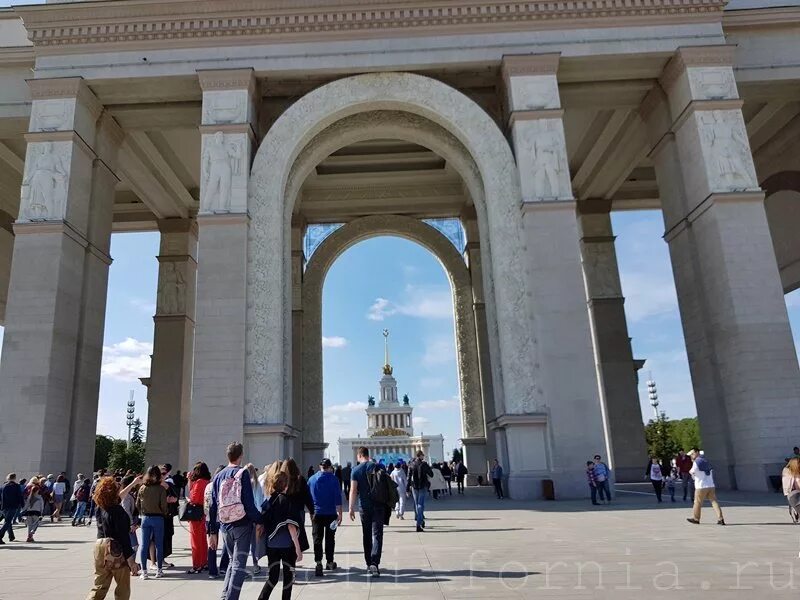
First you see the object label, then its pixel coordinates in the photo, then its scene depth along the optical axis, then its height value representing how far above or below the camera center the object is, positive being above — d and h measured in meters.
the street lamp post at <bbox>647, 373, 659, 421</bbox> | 72.69 +6.61
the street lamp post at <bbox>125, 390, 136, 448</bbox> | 76.19 +7.44
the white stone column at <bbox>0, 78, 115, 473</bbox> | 16.98 +5.53
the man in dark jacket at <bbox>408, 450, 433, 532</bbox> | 11.50 -0.45
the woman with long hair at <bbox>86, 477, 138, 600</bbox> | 4.83 -0.57
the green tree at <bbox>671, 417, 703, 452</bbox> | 63.69 +1.29
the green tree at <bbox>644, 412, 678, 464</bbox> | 59.59 +0.80
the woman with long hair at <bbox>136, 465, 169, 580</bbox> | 7.77 -0.47
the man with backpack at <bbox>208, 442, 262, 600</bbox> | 5.39 -0.40
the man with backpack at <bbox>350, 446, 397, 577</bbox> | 7.32 -0.52
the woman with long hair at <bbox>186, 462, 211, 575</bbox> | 7.90 -0.72
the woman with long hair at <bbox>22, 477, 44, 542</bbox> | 11.84 -0.61
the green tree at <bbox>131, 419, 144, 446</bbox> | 75.53 +5.21
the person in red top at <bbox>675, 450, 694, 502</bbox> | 16.44 -0.61
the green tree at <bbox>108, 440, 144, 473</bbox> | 60.16 +1.59
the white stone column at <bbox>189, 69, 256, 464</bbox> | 16.97 +6.01
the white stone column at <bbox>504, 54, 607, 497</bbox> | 16.70 +4.14
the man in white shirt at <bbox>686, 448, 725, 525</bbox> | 10.68 -0.65
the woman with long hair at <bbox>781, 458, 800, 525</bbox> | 8.71 -0.60
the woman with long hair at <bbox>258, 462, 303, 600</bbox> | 5.30 -0.63
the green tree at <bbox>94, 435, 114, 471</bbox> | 61.31 +2.50
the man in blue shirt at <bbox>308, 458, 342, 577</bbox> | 7.55 -0.53
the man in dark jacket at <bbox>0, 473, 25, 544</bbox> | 11.54 -0.43
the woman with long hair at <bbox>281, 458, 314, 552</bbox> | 5.87 -0.28
